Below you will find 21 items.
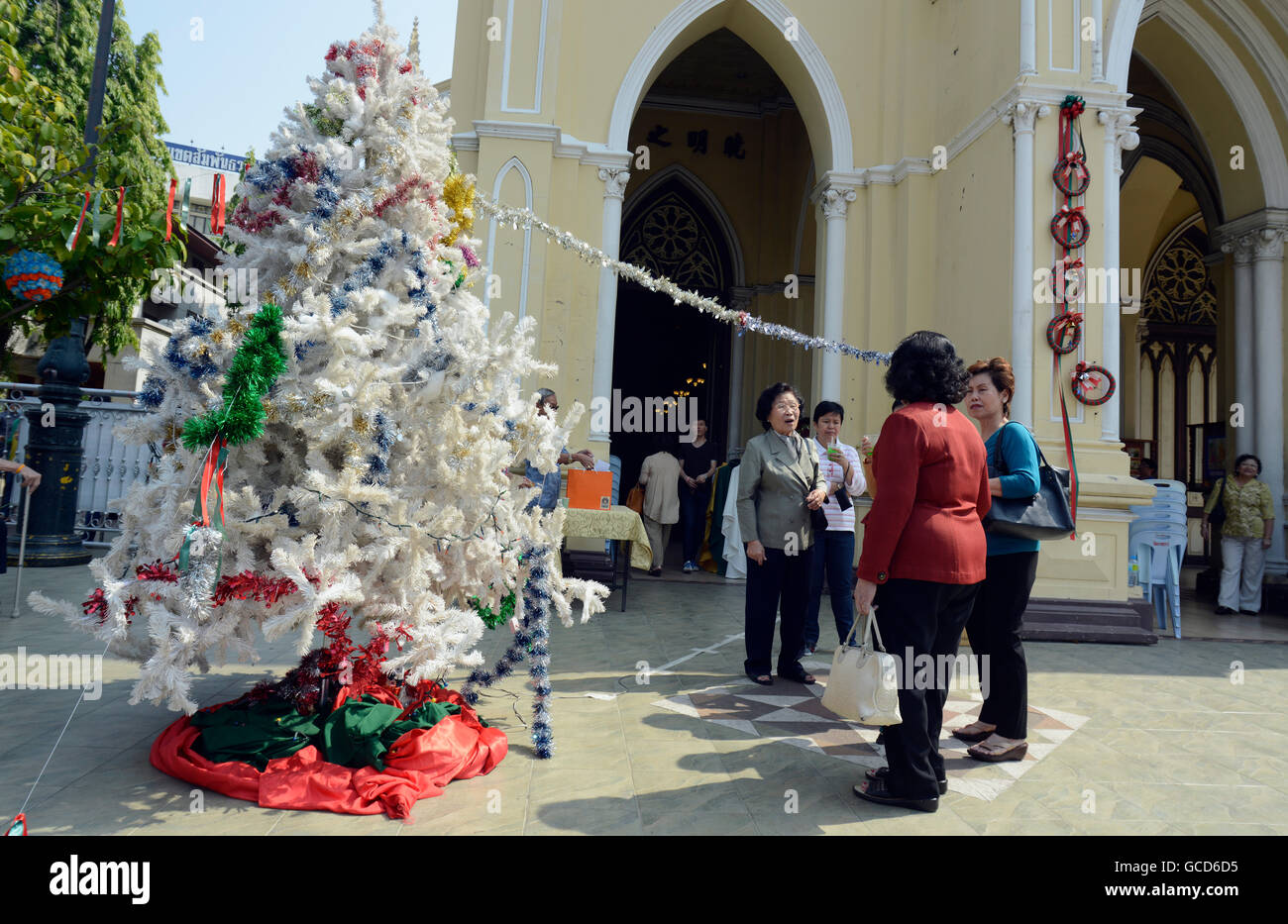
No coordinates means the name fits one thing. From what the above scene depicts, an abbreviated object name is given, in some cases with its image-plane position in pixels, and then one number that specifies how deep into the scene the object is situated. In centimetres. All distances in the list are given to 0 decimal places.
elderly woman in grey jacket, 433
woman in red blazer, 264
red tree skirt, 254
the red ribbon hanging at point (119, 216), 463
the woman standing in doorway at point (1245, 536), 793
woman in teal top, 318
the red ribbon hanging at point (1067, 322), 632
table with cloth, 605
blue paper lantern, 463
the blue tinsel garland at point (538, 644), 312
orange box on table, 625
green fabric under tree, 272
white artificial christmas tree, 260
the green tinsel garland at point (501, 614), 346
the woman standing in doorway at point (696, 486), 933
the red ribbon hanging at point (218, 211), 330
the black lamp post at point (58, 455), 693
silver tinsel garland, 435
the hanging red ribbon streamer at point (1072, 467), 502
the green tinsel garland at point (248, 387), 259
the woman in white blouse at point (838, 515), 497
